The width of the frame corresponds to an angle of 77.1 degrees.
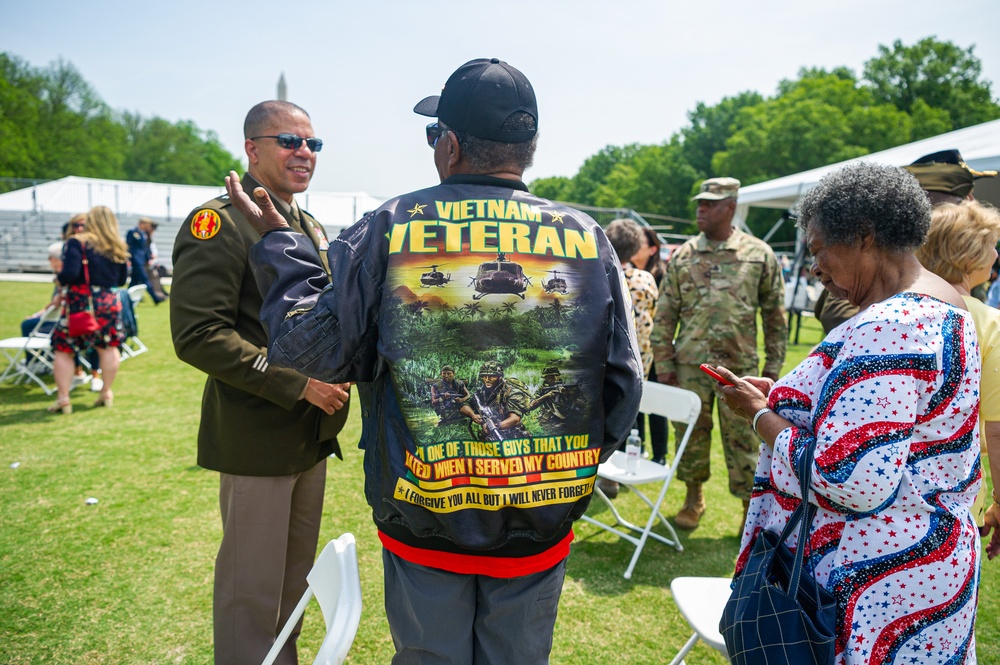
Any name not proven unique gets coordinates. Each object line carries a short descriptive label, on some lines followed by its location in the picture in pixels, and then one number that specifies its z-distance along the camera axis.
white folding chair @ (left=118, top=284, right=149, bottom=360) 8.29
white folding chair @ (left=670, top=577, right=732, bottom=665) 2.20
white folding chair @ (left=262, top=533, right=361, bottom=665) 1.35
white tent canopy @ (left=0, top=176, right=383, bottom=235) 28.33
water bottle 4.11
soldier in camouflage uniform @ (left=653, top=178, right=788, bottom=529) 4.26
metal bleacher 22.98
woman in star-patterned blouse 1.42
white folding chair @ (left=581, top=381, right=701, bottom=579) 3.90
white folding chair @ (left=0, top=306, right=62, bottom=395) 6.92
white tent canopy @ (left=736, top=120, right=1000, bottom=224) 6.87
